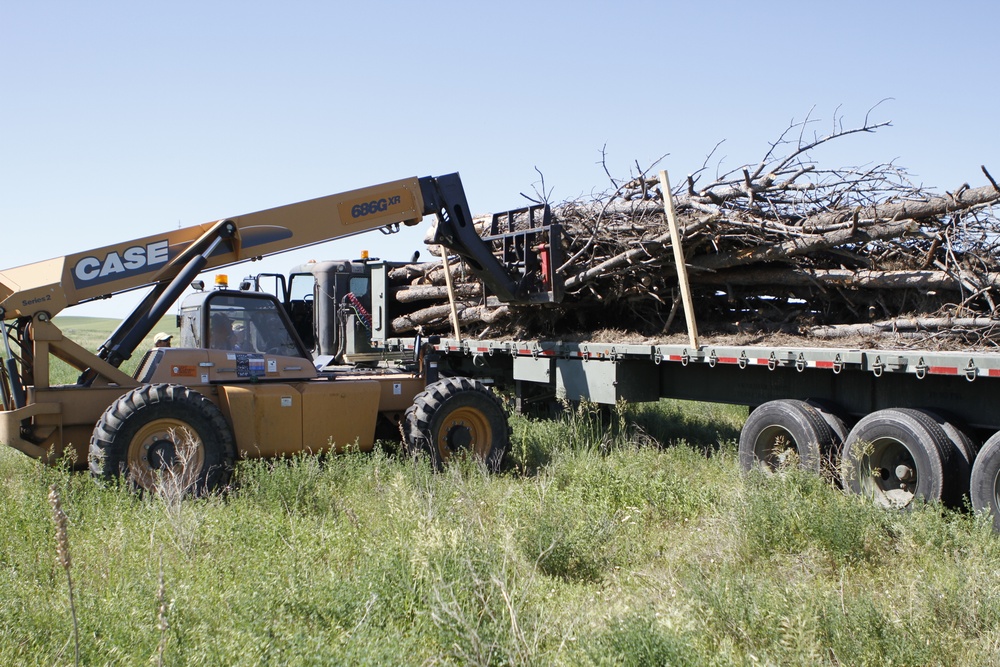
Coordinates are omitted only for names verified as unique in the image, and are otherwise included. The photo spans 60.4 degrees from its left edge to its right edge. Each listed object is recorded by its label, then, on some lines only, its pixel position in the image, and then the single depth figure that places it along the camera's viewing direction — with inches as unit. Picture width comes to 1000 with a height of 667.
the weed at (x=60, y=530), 114.3
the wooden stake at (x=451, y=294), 460.8
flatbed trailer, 253.1
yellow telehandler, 283.9
